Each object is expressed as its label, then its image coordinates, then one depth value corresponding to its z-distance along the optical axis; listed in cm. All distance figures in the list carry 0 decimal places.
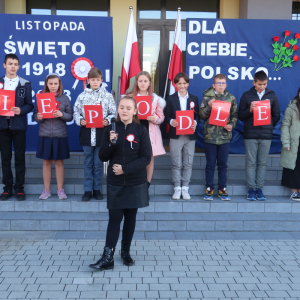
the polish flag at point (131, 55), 643
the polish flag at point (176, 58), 641
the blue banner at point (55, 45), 623
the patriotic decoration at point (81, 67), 633
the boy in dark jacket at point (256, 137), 513
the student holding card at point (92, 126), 480
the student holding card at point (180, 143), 504
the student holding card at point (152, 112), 471
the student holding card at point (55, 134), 487
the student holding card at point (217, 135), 504
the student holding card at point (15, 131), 486
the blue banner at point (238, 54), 636
